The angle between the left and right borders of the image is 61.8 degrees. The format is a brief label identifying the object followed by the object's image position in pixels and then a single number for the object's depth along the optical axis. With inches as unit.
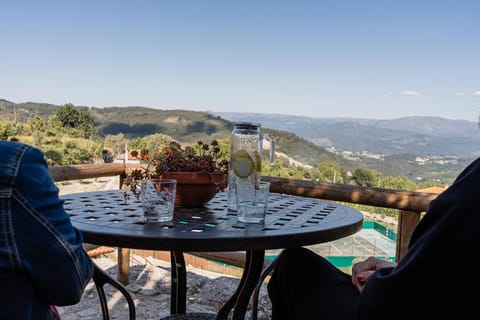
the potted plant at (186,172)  57.7
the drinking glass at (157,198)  49.7
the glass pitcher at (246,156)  51.1
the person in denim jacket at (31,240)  28.2
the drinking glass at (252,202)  50.3
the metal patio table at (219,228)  41.9
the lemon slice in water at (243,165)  51.5
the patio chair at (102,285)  54.0
